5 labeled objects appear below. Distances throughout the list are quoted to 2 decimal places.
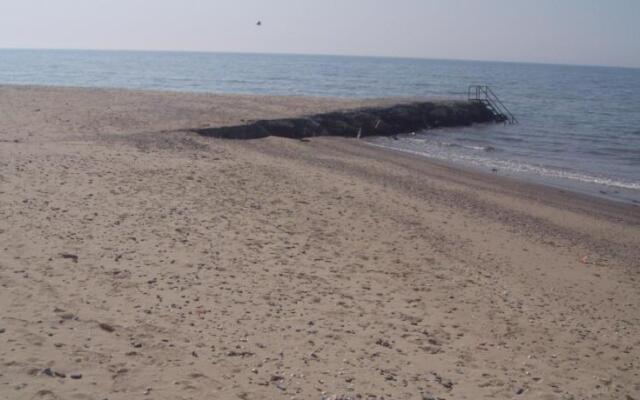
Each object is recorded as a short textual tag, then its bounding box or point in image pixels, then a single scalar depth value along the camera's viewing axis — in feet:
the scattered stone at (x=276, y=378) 17.21
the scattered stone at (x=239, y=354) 18.45
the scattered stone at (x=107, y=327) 18.89
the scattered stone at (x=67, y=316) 19.23
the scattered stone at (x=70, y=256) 24.45
